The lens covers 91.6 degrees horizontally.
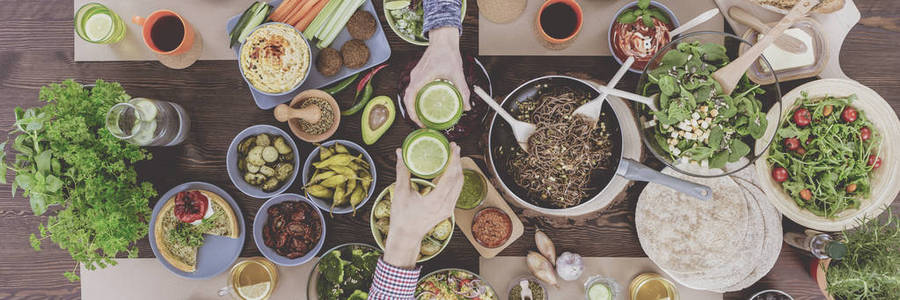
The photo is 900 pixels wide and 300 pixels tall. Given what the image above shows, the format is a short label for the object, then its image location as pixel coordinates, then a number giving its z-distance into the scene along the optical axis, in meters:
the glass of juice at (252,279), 1.82
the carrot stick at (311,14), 1.81
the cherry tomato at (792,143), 1.78
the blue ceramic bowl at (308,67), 1.72
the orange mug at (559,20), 1.78
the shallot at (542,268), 1.82
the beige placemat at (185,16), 1.87
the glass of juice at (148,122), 1.59
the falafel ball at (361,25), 1.81
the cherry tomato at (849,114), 1.75
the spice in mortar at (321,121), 1.77
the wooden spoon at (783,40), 1.76
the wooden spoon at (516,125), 1.61
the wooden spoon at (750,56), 1.53
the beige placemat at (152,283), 1.88
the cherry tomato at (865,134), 1.75
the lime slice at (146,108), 1.66
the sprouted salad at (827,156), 1.73
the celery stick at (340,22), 1.79
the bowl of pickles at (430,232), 1.72
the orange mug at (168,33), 1.75
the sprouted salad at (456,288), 1.78
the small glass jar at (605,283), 1.82
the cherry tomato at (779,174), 1.75
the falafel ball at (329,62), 1.79
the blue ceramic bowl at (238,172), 1.74
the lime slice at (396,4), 1.73
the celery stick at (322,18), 1.80
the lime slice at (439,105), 1.56
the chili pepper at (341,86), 1.82
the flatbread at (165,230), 1.75
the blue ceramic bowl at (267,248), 1.76
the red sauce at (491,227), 1.81
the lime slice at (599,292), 1.80
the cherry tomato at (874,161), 1.75
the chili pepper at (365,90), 1.84
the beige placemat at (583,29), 1.86
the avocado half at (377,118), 1.82
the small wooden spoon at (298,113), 1.66
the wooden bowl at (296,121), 1.76
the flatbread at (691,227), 1.81
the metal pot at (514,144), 1.70
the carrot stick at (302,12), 1.79
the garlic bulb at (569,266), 1.81
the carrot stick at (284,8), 1.80
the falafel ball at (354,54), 1.79
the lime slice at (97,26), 1.80
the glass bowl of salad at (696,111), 1.59
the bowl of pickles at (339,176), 1.72
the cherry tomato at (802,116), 1.75
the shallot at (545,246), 1.85
